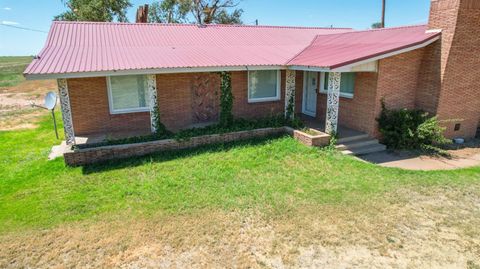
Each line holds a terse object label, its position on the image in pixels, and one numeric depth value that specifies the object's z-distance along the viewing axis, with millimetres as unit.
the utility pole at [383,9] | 23844
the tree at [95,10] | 27048
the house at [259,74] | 9211
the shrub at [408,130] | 9555
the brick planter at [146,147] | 8297
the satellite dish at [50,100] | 10680
